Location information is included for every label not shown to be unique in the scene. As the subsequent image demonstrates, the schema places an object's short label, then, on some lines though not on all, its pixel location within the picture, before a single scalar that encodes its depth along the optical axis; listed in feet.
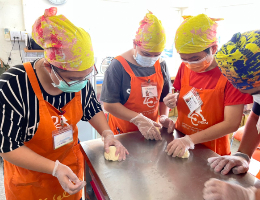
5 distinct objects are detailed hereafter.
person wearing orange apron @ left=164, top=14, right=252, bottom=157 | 3.56
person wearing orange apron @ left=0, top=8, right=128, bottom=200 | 2.75
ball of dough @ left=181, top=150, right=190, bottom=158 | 3.49
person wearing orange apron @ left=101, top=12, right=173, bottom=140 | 4.34
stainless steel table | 2.65
